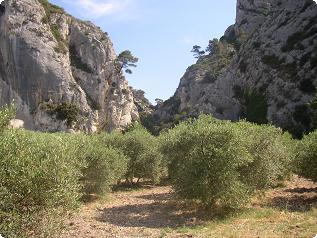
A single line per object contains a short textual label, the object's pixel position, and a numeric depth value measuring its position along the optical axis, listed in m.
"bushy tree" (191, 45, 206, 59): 144.75
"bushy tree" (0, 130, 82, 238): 13.44
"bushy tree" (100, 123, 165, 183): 39.54
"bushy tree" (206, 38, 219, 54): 134.97
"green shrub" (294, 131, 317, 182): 27.43
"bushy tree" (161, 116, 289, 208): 23.48
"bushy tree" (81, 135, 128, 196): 31.17
